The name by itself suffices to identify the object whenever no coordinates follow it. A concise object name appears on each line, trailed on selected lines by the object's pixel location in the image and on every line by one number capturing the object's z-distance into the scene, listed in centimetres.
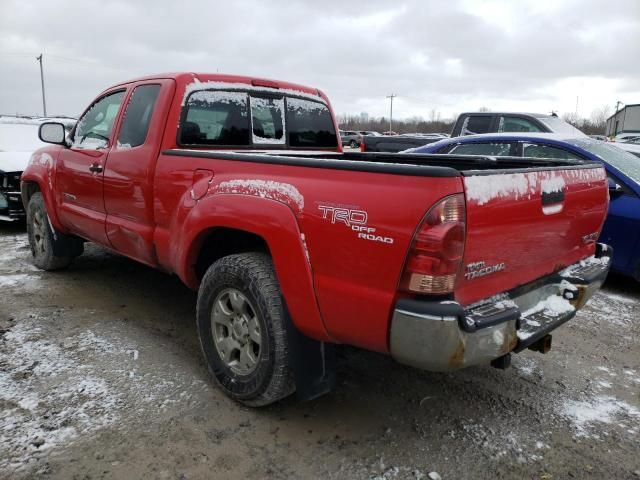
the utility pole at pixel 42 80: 4595
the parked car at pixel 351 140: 3081
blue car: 503
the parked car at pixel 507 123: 835
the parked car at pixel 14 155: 731
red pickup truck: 216
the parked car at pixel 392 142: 1116
